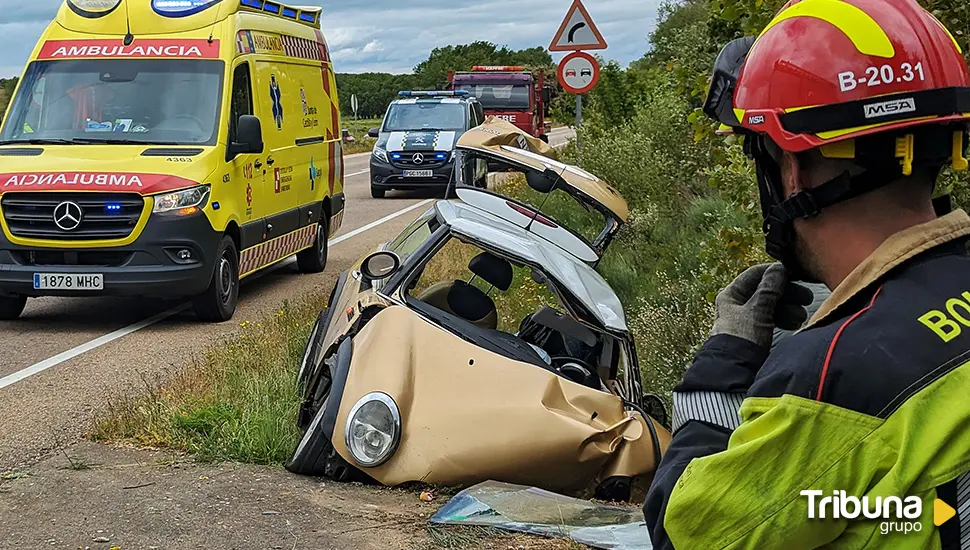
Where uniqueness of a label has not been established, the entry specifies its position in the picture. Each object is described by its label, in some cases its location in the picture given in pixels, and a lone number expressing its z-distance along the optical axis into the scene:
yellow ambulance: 8.94
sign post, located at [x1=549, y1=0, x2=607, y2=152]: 13.99
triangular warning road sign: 13.98
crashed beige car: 4.54
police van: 22.33
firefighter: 1.54
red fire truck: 32.28
